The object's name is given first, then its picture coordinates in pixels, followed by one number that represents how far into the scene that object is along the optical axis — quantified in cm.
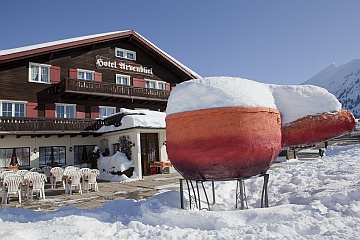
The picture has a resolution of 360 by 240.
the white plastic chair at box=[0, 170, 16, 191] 1054
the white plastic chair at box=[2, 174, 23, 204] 999
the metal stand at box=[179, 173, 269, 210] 530
